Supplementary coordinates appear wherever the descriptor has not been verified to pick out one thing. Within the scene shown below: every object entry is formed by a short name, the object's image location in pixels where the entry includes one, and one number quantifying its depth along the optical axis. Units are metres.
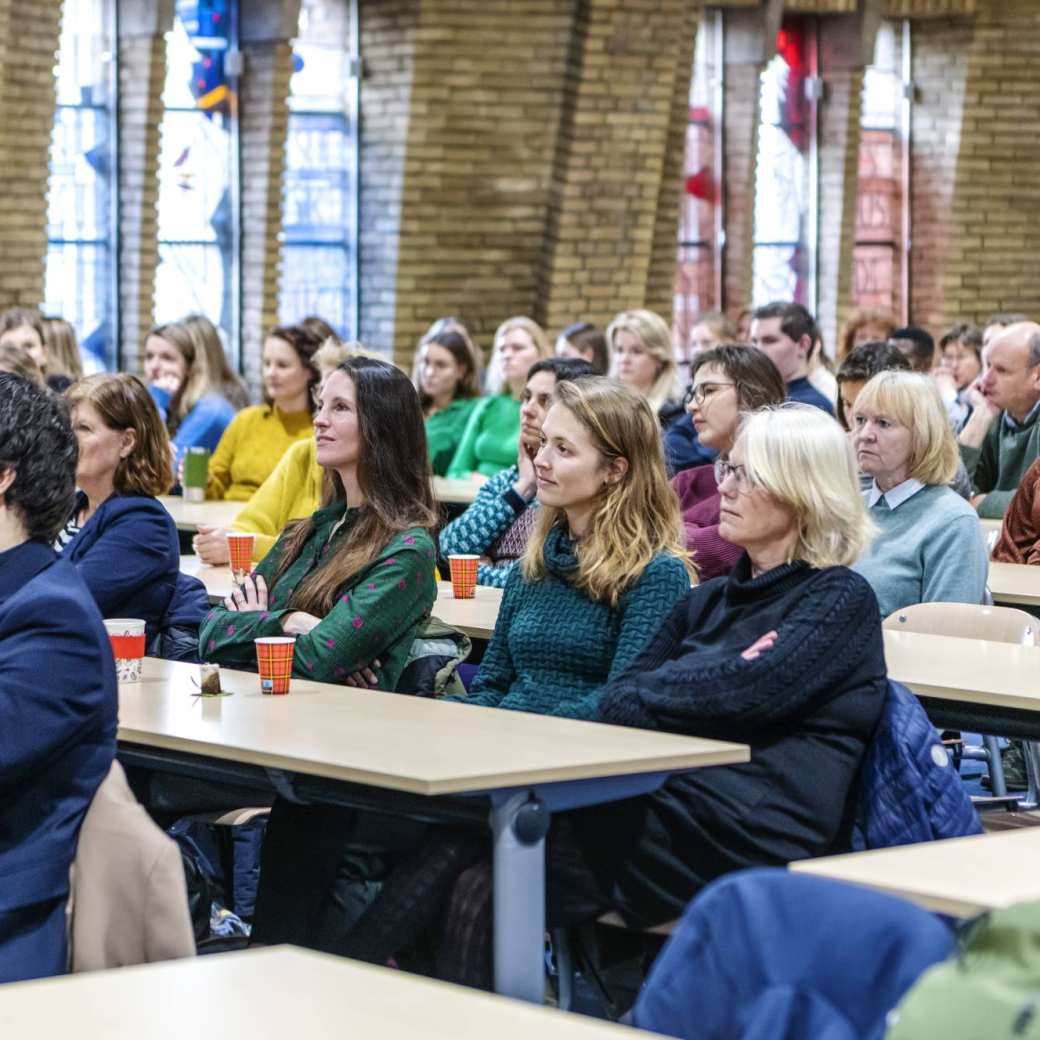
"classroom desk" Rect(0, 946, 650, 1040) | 2.88
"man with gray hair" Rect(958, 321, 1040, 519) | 10.44
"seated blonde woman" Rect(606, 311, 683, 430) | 11.31
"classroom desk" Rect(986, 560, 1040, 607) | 7.89
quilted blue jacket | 4.85
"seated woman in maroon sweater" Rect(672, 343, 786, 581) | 8.21
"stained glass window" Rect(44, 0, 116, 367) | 15.57
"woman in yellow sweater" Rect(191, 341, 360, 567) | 8.91
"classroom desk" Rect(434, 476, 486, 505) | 10.99
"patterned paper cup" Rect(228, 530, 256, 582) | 7.60
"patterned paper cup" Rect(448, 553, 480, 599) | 7.67
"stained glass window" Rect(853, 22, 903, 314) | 21.70
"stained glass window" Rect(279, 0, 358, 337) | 17.11
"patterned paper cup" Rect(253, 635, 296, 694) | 5.44
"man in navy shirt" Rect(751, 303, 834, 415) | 11.08
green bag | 2.45
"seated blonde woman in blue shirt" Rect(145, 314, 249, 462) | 12.27
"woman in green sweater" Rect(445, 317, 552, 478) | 12.23
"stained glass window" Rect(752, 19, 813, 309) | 20.68
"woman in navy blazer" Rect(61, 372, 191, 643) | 6.66
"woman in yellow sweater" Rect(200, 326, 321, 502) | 10.98
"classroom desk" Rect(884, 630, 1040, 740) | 5.57
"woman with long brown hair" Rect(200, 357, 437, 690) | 6.07
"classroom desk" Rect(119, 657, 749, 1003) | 4.46
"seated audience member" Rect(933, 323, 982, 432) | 14.85
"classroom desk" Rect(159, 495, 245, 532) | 9.94
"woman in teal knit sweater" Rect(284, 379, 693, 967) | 5.79
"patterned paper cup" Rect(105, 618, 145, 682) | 5.50
